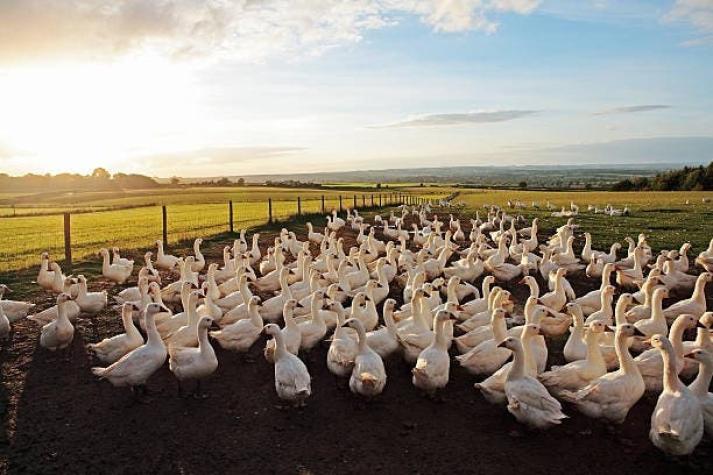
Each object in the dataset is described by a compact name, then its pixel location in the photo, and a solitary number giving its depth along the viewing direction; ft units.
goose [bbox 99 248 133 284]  47.85
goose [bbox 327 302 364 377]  26.91
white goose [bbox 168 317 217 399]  26.23
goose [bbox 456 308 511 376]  26.89
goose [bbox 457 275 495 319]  34.81
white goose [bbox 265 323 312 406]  23.89
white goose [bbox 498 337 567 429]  21.48
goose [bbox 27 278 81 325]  34.50
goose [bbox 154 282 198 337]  31.84
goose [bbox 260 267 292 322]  35.14
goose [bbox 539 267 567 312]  36.24
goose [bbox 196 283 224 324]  33.86
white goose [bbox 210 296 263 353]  30.17
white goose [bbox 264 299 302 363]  28.43
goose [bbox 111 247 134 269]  50.03
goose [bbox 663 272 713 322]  33.42
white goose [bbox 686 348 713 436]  20.76
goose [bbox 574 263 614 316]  35.91
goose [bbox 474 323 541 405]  23.98
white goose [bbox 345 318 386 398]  24.40
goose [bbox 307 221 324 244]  74.49
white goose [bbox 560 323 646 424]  21.75
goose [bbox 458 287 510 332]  31.37
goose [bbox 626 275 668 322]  32.24
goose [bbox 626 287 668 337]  29.35
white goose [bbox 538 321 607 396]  23.86
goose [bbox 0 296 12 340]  32.58
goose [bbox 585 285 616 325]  31.73
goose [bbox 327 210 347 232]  91.91
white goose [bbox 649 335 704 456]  19.21
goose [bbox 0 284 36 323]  34.98
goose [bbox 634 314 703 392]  24.09
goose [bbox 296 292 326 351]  30.37
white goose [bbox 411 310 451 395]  25.03
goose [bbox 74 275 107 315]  36.55
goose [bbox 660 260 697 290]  42.80
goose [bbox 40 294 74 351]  31.01
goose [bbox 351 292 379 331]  32.17
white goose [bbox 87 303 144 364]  28.94
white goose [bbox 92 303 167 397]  25.54
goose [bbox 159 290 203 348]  29.91
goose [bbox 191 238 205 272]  52.95
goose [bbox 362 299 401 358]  28.81
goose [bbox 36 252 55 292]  42.60
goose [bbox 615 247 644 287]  43.88
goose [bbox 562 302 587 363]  27.53
